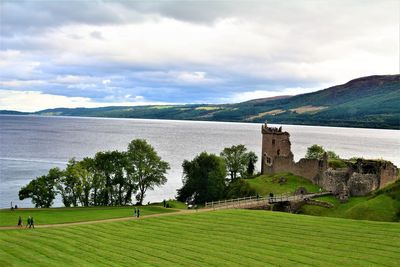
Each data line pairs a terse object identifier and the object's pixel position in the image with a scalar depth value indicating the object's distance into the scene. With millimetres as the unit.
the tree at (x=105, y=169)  60344
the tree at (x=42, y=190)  54781
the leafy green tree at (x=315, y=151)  83800
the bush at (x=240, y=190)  59844
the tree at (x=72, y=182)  56116
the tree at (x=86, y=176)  57188
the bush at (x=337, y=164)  59000
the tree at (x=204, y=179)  65812
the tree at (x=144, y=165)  62281
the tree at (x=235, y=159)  81250
